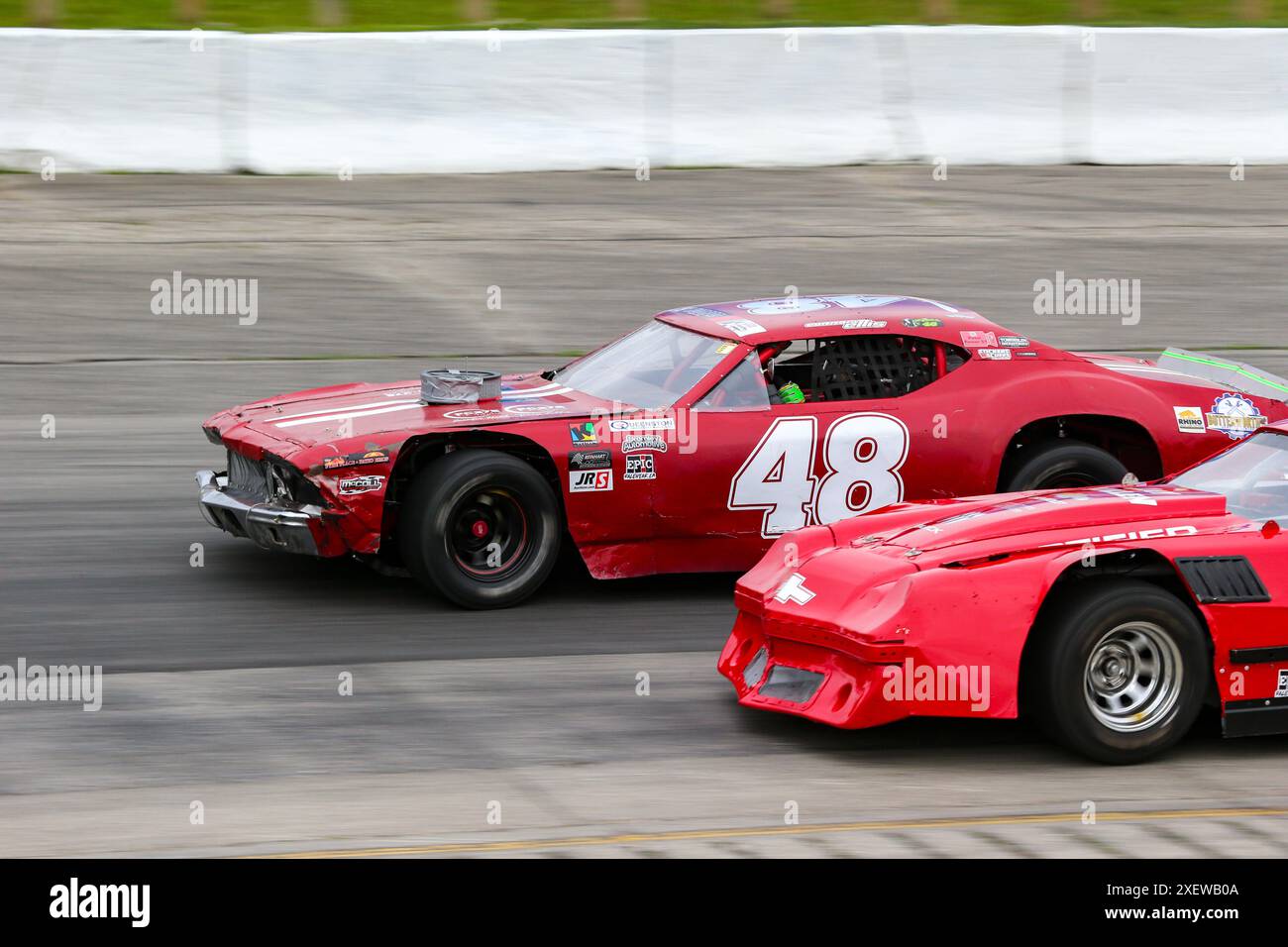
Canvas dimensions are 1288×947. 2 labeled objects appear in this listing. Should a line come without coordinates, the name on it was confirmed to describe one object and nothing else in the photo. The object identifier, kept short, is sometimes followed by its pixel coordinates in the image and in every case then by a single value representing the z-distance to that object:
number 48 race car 16.50
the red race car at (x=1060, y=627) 12.52
